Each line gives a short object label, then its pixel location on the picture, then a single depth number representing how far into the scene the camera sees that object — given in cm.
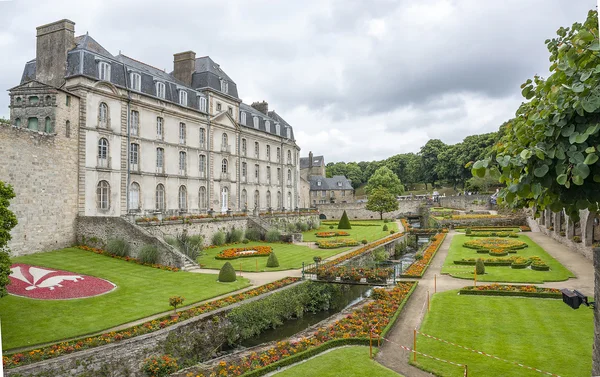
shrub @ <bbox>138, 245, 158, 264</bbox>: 2334
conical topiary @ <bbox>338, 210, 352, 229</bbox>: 4830
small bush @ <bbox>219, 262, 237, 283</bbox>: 1995
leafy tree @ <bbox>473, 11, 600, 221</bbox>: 392
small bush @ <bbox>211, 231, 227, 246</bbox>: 3272
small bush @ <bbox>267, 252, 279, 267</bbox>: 2469
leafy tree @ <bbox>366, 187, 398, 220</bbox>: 6062
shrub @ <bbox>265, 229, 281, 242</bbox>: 3622
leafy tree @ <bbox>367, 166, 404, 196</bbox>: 7394
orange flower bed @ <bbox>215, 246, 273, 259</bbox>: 2769
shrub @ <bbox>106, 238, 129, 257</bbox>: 2404
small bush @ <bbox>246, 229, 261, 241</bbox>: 3628
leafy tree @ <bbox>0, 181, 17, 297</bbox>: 1080
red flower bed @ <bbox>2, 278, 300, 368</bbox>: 1034
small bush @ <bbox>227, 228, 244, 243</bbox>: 3472
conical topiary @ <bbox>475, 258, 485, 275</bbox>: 2180
